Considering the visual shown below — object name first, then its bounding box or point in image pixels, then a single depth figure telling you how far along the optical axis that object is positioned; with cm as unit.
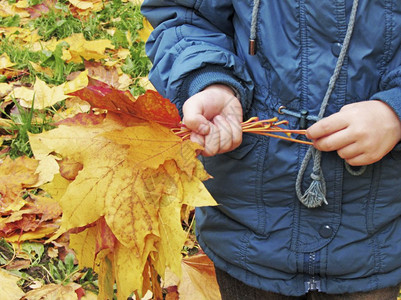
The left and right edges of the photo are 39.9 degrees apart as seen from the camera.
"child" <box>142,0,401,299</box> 106
